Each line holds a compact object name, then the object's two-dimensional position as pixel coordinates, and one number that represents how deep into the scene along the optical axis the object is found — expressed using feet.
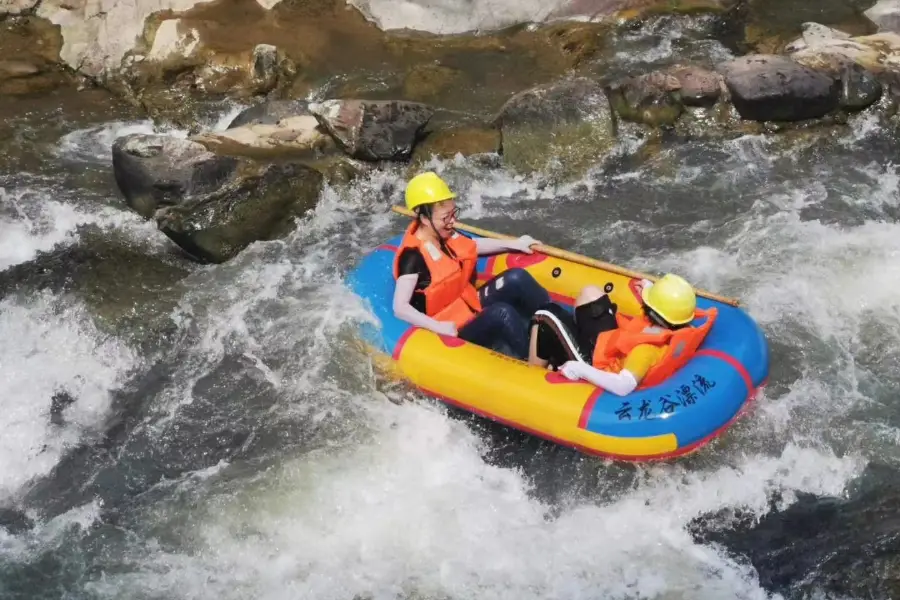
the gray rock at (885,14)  32.04
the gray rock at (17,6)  33.83
